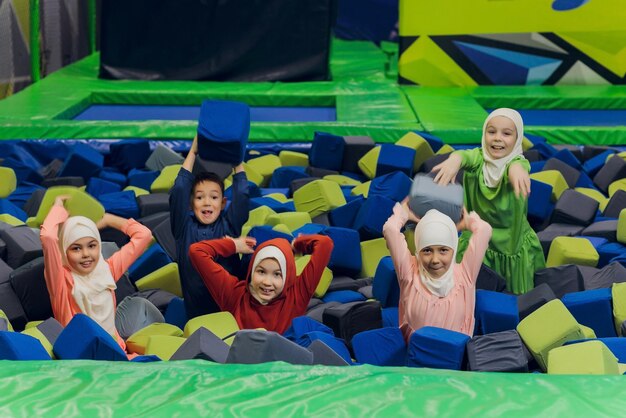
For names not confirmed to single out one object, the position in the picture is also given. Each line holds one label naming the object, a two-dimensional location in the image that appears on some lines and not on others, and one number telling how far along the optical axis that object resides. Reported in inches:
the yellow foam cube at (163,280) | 234.3
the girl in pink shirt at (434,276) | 191.8
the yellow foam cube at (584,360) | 162.9
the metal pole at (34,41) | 466.9
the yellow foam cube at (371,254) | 242.8
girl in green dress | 227.8
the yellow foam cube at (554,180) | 282.8
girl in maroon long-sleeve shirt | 201.8
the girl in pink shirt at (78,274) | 198.7
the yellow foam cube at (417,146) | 311.0
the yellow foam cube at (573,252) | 239.1
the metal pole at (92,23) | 588.4
